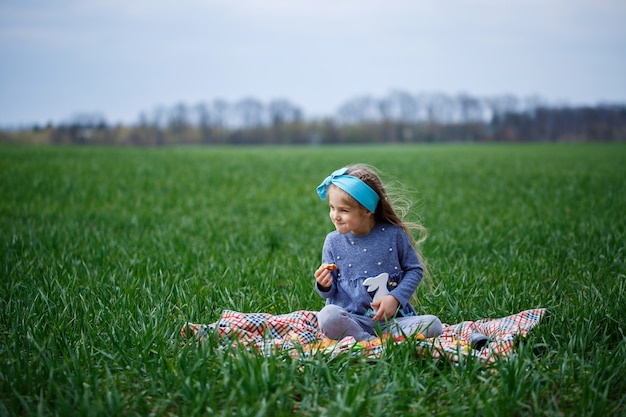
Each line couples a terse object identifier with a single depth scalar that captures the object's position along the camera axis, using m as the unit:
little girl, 3.26
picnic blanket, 2.84
